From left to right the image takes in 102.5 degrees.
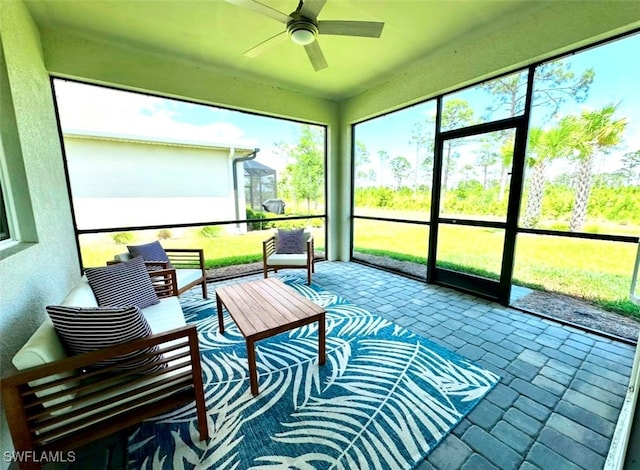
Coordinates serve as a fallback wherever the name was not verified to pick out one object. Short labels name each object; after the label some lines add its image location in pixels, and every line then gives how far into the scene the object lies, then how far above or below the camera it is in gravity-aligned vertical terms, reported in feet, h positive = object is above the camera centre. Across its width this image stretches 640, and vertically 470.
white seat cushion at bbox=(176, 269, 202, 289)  9.64 -2.98
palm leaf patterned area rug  4.44 -4.38
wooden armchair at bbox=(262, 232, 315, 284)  12.36 -3.05
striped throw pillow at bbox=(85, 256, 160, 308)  6.54 -2.26
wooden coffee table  5.80 -2.97
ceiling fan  5.82 +4.28
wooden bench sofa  3.45 -2.97
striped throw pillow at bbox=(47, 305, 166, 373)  4.10 -2.05
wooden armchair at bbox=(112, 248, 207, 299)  9.20 -2.80
